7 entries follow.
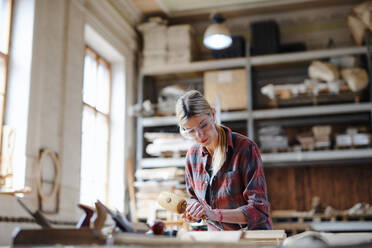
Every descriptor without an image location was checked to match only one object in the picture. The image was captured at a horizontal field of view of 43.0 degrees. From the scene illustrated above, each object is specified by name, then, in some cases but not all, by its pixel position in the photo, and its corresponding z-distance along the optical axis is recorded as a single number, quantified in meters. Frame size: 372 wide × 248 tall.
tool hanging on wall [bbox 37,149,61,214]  4.11
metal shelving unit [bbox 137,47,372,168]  5.61
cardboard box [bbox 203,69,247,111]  6.02
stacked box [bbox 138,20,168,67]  6.38
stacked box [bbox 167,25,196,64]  6.32
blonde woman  2.03
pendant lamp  5.41
